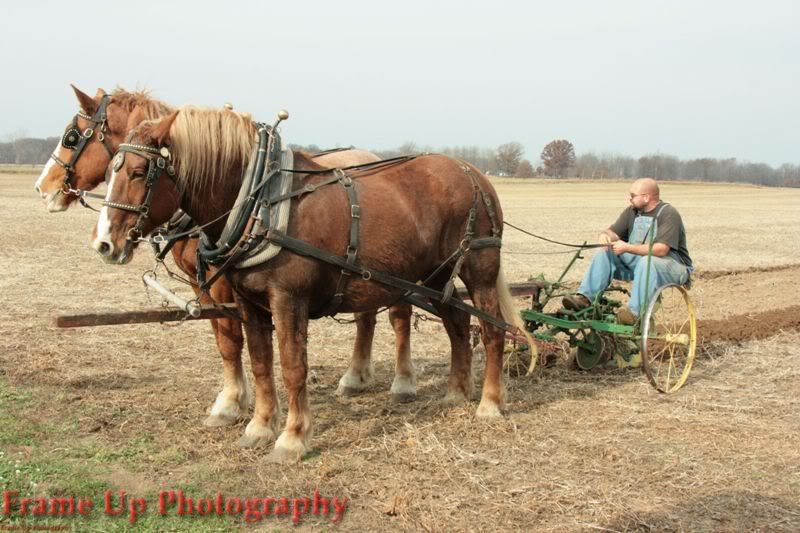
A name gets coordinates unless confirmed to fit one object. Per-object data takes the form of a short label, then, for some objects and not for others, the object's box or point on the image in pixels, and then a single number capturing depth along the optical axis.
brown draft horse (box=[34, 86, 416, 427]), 5.44
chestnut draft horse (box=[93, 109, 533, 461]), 4.36
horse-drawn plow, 6.46
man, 6.57
